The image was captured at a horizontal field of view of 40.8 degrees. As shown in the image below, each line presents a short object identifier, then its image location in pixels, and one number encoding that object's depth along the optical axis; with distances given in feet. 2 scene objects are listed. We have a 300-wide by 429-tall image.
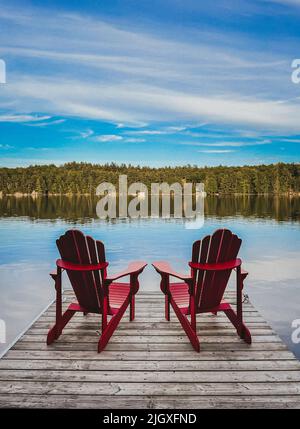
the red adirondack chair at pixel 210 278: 12.69
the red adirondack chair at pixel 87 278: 12.62
